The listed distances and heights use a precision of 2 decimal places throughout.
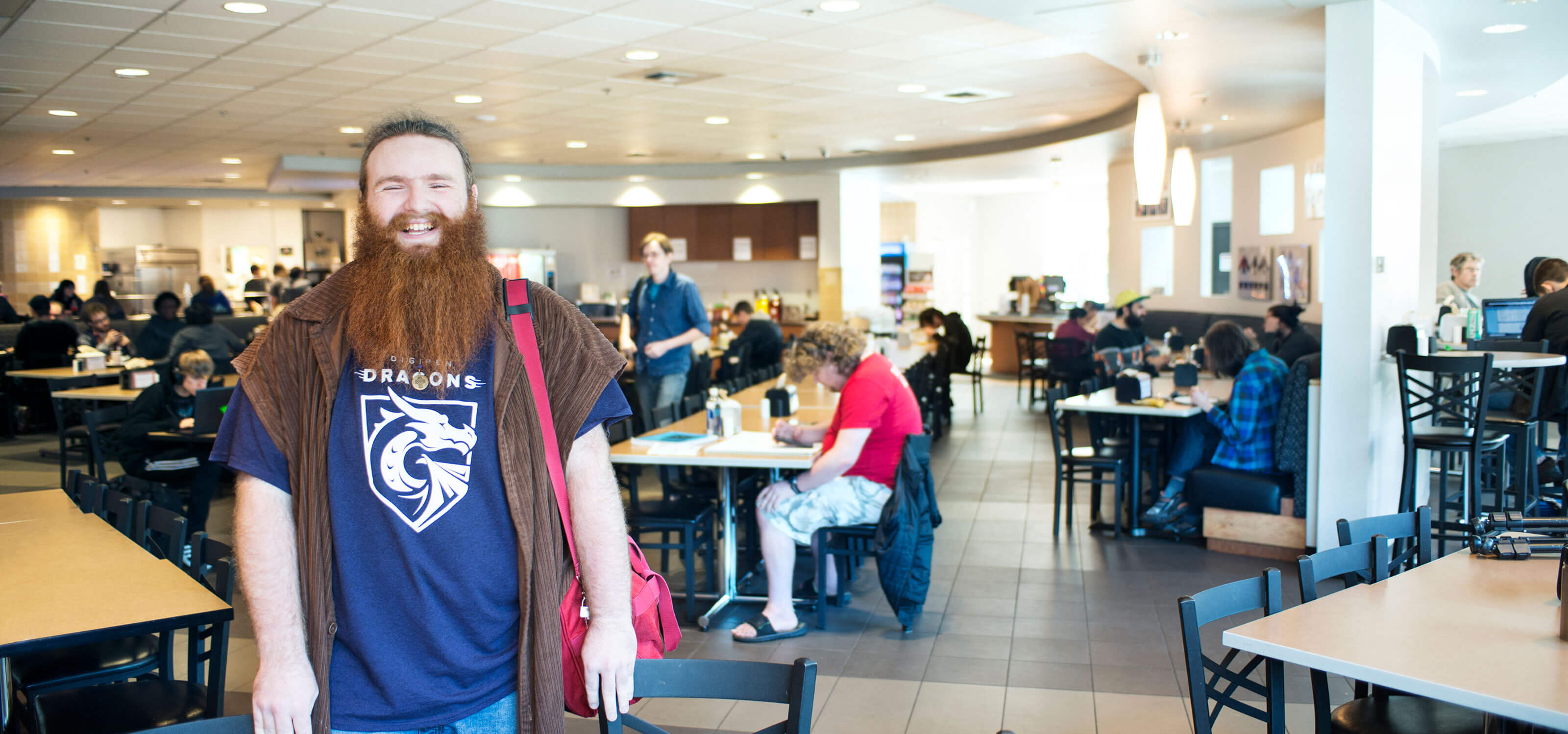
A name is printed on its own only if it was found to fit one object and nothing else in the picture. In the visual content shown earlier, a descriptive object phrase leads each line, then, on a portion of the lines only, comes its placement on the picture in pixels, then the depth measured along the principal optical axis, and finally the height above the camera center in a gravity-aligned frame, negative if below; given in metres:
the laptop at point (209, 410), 5.25 -0.46
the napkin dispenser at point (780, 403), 5.32 -0.45
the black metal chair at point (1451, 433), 4.70 -0.61
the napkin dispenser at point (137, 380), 7.04 -0.40
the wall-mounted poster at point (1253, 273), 10.01 +0.35
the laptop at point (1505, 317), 6.70 -0.06
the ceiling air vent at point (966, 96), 8.08 +1.68
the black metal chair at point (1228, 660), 2.04 -0.68
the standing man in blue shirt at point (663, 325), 6.29 -0.07
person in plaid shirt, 5.27 -0.59
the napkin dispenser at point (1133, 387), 5.63 -0.41
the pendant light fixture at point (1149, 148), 5.77 +0.89
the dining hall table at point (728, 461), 4.12 -0.57
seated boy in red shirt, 4.05 -0.67
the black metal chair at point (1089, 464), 5.64 -0.83
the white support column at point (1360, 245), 4.92 +0.30
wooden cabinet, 13.55 +1.15
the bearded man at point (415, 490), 1.47 -0.25
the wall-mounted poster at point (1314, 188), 8.95 +1.05
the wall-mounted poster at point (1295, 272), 9.41 +0.34
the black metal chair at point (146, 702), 2.37 -0.90
